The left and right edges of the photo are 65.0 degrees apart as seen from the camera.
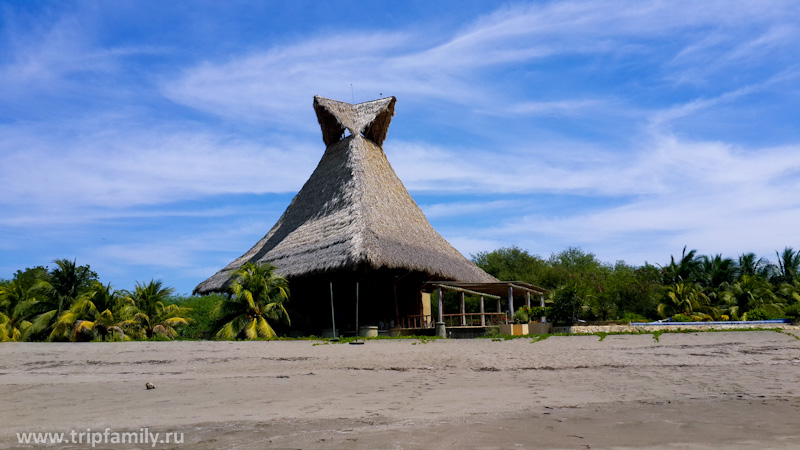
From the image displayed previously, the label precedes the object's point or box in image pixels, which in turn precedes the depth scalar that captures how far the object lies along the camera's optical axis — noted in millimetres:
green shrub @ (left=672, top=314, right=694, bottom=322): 23344
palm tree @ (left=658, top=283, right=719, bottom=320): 30438
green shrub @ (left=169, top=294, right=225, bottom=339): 24719
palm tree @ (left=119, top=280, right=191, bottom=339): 20266
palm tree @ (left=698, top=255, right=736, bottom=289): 37375
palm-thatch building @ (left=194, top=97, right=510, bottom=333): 21109
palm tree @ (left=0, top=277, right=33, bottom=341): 21538
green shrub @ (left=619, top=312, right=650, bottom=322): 21828
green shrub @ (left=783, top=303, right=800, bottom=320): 18312
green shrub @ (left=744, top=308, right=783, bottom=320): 22130
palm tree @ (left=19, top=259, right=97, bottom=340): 21406
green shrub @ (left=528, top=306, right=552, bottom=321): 19172
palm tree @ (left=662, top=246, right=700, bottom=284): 37969
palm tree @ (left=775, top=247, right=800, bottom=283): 41531
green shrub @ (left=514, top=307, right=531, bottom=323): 18594
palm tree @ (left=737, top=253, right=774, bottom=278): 41488
